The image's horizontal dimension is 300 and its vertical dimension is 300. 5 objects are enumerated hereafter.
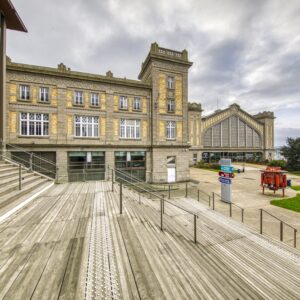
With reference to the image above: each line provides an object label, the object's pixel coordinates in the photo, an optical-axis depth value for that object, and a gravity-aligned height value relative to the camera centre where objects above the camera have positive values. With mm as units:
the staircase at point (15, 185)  6486 -1861
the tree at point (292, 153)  36953 -682
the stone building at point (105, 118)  16719 +3673
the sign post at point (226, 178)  13695 -2359
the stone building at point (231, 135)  49406 +4881
